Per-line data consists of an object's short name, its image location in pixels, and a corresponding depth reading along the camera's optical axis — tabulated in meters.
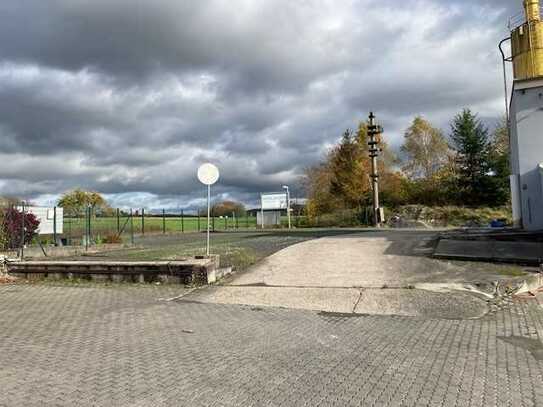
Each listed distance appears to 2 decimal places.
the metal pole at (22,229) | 16.48
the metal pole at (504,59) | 20.37
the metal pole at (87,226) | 20.54
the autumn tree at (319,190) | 48.56
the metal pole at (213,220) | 47.47
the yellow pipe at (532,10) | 19.70
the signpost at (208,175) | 13.65
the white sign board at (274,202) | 49.84
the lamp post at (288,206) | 45.66
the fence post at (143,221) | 33.62
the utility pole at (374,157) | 38.53
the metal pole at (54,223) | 20.24
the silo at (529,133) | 17.97
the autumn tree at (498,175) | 40.53
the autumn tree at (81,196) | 68.12
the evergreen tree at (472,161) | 41.62
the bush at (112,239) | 23.36
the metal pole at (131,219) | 25.98
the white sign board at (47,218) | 20.23
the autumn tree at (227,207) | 50.72
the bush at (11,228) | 17.98
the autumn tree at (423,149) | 56.31
